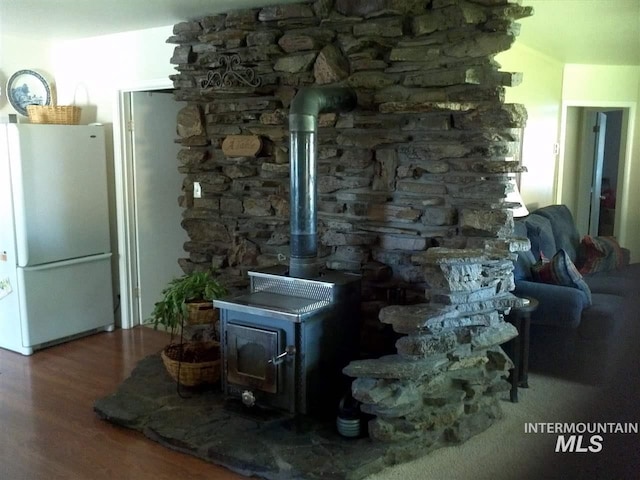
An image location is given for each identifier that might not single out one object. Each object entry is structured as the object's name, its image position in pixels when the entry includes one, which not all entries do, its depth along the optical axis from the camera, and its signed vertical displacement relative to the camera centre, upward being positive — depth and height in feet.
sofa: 9.94 -2.68
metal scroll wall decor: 12.21 +1.44
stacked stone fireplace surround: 9.38 -0.36
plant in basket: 11.01 -3.04
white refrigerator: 13.24 -1.86
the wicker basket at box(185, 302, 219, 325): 11.32 -2.88
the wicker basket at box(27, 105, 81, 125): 13.93 +0.78
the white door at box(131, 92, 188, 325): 15.10 -1.08
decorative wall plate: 14.46 +1.36
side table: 10.96 -3.40
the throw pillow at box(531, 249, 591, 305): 12.02 -2.33
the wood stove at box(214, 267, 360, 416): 9.55 -2.97
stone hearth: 8.77 -4.29
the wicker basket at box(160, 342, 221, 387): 10.94 -3.79
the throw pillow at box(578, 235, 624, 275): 10.83 -2.00
